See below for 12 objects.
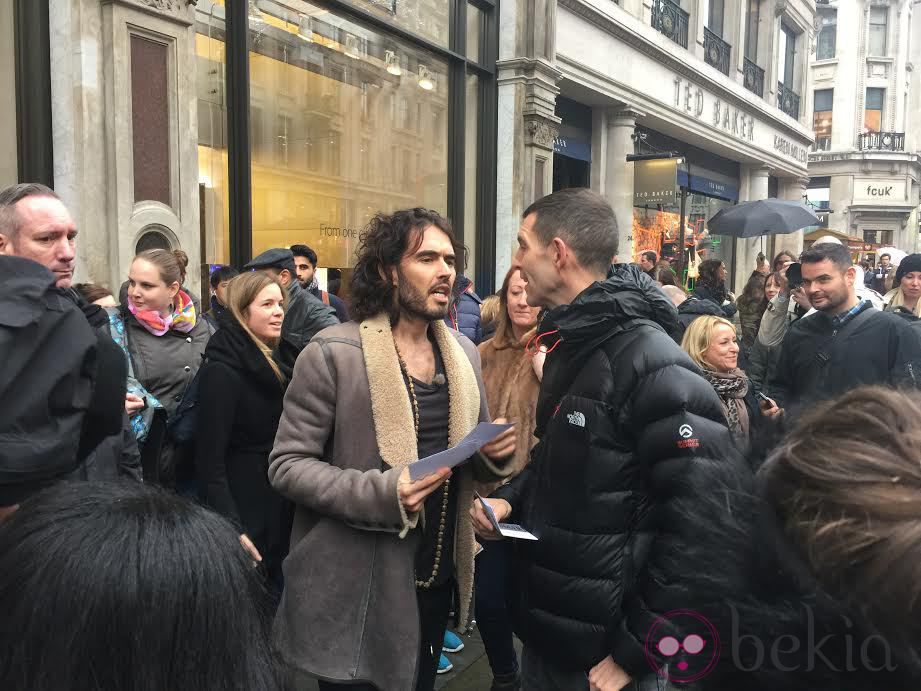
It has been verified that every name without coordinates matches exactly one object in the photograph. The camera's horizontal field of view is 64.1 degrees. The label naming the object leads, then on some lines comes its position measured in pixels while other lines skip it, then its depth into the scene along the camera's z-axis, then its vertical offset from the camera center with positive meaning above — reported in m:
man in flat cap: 4.60 -0.17
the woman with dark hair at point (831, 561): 0.75 -0.31
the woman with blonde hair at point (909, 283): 5.82 +0.00
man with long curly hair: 2.20 -0.58
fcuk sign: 41.25 +5.18
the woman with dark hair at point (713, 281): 8.51 +0.01
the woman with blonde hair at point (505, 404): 3.27 -0.59
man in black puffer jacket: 1.87 -0.54
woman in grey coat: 3.91 -0.29
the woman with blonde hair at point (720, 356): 4.33 -0.45
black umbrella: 11.92 +1.05
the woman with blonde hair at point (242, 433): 3.13 -0.67
